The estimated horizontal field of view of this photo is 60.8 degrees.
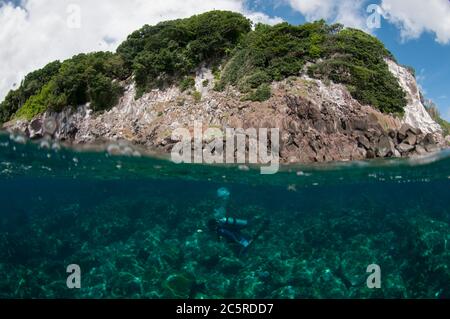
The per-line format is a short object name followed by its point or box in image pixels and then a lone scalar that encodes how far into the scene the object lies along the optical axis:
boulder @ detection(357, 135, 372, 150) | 30.50
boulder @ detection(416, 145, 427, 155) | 31.37
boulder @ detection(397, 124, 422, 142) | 32.62
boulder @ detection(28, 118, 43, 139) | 44.25
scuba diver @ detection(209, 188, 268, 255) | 14.47
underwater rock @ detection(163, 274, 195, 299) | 12.28
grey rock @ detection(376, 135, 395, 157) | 30.17
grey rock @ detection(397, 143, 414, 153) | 31.23
